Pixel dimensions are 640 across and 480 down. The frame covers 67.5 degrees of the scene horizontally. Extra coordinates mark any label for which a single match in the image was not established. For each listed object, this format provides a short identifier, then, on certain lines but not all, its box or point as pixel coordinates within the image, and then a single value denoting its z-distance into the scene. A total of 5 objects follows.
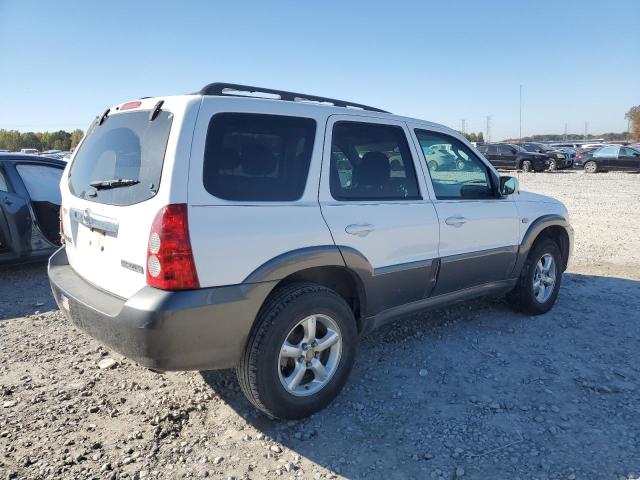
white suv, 2.43
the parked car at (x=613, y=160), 24.05
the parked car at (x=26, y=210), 5.76
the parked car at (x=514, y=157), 26.16
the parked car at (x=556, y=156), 26.64
